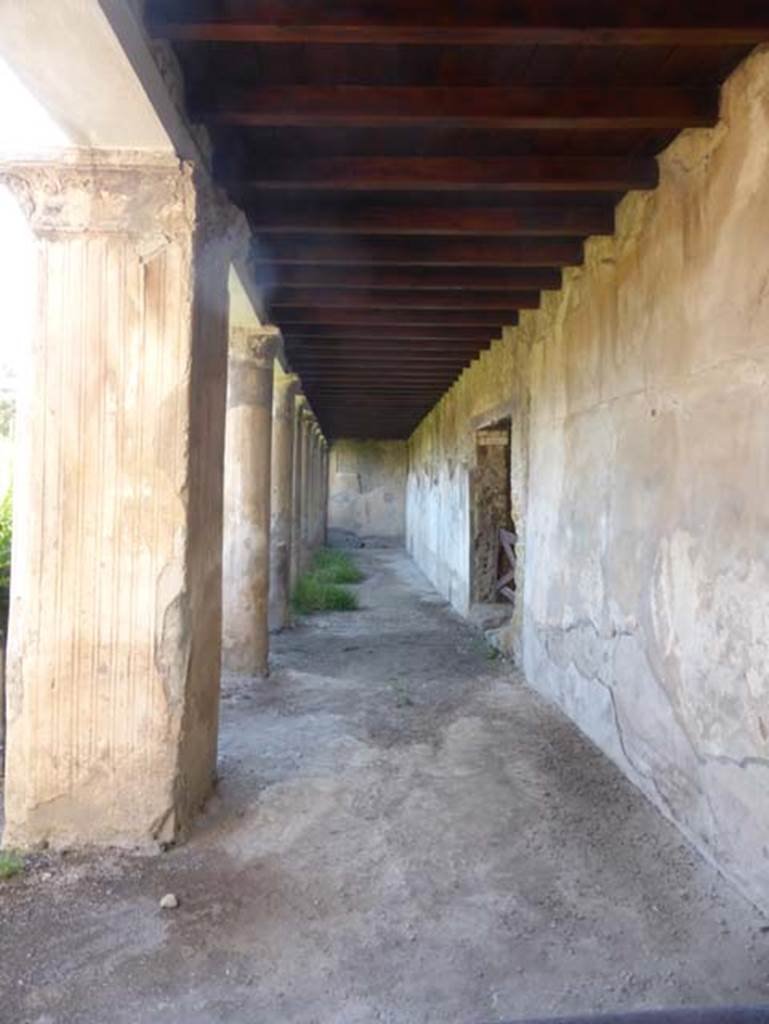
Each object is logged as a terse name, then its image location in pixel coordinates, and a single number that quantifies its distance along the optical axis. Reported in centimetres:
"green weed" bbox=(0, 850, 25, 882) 277
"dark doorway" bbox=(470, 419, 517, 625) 873
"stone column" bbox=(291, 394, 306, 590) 1077
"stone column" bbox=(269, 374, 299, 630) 784
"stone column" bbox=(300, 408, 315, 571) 1312
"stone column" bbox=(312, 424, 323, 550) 1641
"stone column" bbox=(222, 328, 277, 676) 591
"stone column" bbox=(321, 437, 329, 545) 1945
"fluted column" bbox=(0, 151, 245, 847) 299
